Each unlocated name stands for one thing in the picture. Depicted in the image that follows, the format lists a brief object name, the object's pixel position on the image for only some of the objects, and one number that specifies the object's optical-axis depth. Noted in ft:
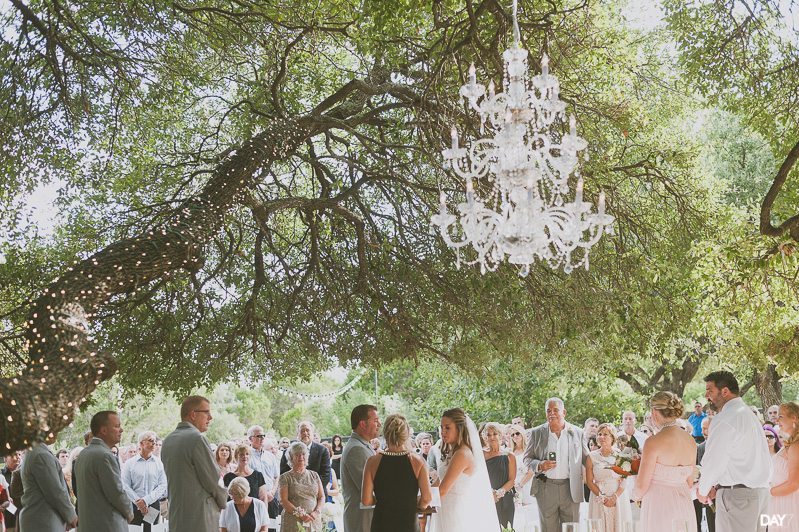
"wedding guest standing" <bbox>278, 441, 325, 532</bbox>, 28.32
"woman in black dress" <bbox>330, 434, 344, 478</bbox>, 47.72
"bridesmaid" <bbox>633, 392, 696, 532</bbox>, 23.27
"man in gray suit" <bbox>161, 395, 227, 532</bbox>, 23.15
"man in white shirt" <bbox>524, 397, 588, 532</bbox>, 30.25
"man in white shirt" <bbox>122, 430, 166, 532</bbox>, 36.32
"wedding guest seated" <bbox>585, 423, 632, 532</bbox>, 29.68
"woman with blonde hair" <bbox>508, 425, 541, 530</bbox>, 34.46
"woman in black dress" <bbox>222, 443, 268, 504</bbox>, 33.68
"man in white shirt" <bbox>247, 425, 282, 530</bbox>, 37.96
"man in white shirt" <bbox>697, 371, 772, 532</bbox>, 24.41
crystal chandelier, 20.45
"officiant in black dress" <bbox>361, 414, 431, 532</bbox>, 22.63
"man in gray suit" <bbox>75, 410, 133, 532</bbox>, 22.93
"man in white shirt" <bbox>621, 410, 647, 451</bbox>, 41.14
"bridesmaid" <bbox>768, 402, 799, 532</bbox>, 24.11
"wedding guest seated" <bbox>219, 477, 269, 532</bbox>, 30.19
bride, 24.47
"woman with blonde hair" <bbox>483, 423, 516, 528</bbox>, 30.30
